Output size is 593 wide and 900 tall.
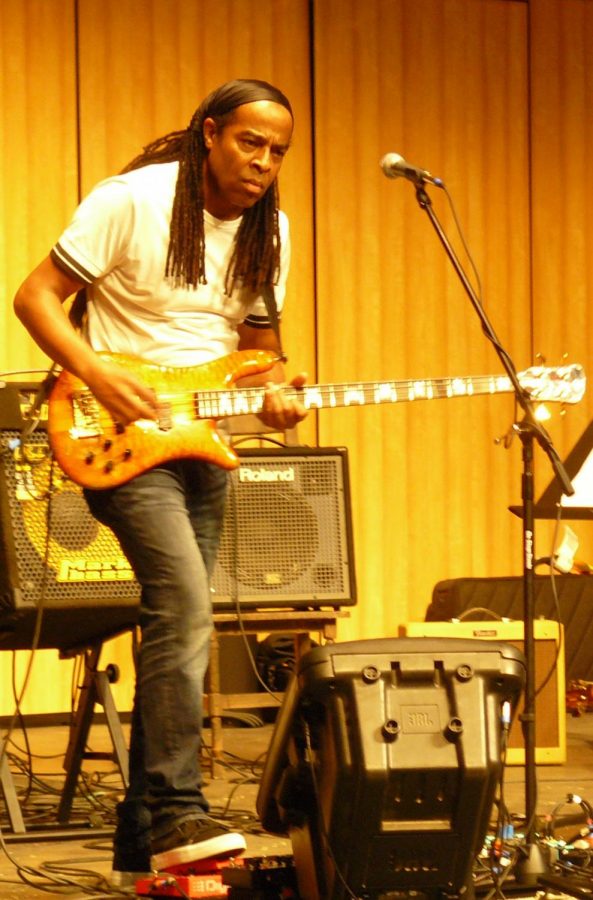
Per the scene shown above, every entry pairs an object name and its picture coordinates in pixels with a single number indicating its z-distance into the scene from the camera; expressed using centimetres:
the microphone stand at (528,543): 498
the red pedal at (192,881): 462
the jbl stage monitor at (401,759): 408
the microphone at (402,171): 524
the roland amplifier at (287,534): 818
